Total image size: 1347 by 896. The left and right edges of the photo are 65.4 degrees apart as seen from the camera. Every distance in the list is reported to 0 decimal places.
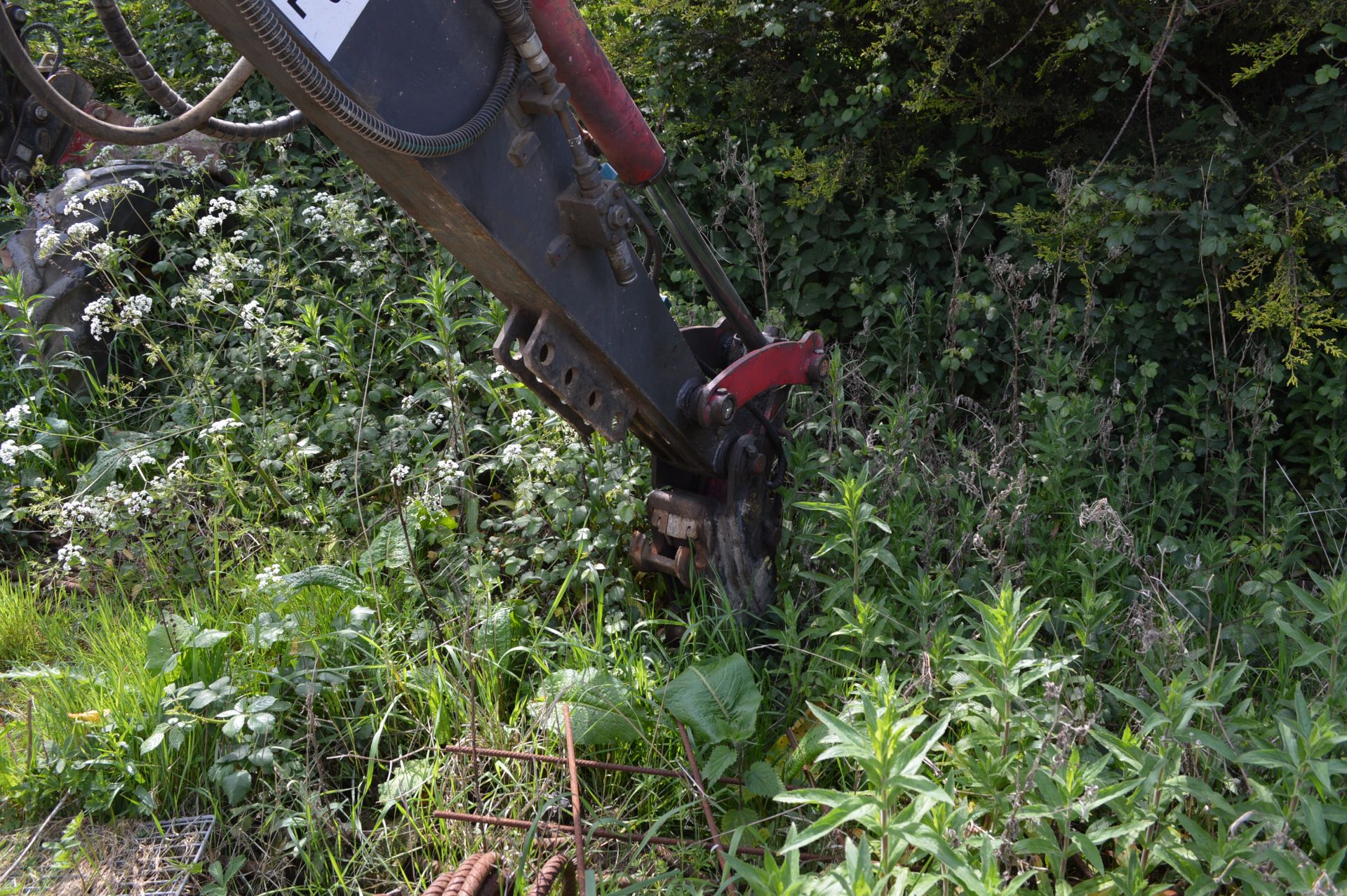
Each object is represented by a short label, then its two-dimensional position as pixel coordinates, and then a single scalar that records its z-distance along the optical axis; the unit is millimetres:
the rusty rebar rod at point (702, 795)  2186
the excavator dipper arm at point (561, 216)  1938
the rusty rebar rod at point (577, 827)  2056
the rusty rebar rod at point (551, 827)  2365
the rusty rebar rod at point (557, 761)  2484
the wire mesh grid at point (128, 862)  2451
